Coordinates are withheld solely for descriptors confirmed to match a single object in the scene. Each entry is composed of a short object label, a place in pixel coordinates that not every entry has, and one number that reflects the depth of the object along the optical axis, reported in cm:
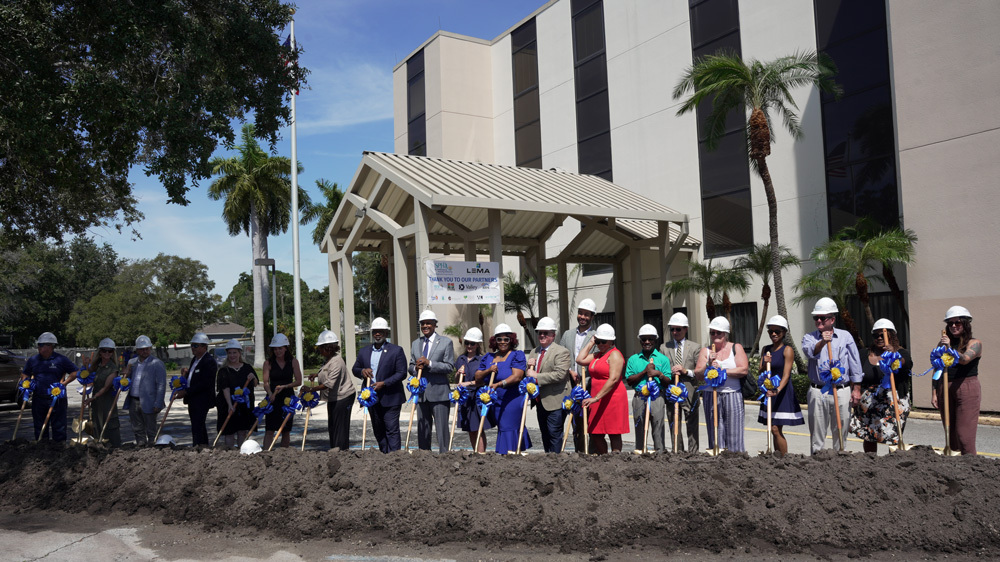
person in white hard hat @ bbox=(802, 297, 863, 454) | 704
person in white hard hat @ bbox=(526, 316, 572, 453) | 763
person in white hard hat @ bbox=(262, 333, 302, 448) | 883
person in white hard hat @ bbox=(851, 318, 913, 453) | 704
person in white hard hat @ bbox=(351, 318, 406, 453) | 834
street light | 2155
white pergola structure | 1438
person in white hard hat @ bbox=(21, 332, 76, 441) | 1054
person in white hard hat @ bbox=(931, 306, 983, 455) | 666
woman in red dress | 717
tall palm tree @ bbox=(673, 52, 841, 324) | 1627
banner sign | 1370
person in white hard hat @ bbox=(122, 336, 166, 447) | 956
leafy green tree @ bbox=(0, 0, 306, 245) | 841
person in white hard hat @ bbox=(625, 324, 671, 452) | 742
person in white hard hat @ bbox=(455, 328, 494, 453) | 820
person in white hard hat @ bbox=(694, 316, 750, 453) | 718
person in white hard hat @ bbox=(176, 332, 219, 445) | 905
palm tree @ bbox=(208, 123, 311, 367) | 3344
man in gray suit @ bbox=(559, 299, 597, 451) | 864
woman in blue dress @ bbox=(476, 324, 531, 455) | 768
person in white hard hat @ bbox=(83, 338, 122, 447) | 1003
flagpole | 2386
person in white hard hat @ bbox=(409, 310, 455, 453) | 834
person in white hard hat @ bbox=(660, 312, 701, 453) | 775
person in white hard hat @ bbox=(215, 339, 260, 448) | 892
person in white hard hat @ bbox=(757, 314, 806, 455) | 712
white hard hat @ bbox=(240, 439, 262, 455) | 756
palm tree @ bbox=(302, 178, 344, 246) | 3416
